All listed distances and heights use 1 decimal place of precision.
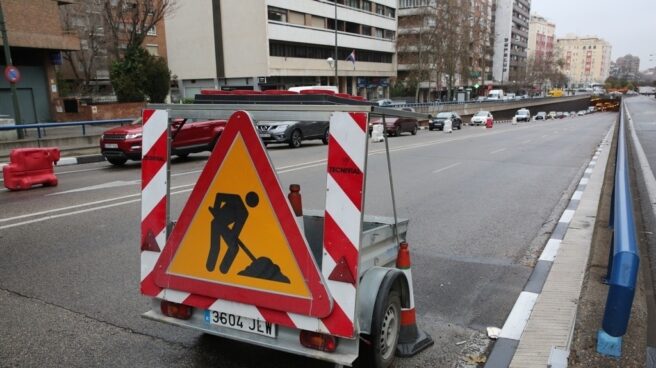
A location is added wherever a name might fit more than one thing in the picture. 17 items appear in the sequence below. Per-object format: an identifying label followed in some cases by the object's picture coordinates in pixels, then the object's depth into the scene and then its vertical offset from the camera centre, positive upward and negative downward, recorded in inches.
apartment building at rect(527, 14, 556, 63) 6494.6 +538.8
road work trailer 115.3 -41.7
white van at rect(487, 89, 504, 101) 3481.8 -126.8
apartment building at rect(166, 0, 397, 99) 2101.4 +164.8
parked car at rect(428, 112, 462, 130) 1470.2 -126.6
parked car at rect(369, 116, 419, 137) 1163.8 -112.8
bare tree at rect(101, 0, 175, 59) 1197.3 +159.2
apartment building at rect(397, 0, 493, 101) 2851.9 +225.3
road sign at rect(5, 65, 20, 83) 711.1 +14.2
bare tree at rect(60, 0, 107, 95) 1886.1 +204.8
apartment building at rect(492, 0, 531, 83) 4933.6 +361.1
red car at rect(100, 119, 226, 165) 579.8 -69.1
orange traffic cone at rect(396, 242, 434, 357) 142.7 -70.7
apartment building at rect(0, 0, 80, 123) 1035.3 +70.4
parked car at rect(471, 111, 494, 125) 1846.7 -148.8
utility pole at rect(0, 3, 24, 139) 714.2 -12.8
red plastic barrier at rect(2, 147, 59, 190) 424.8 -71.5
